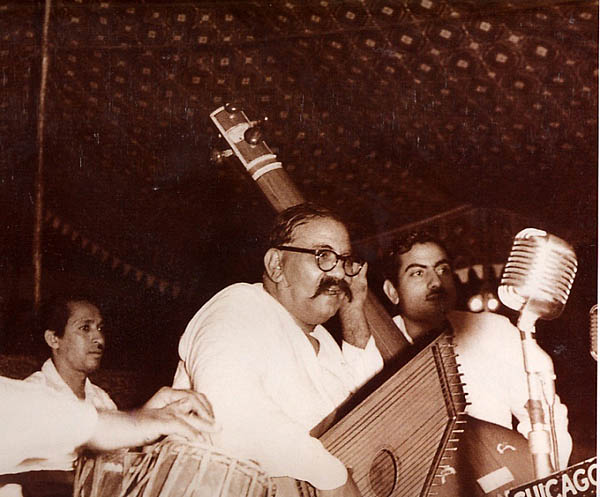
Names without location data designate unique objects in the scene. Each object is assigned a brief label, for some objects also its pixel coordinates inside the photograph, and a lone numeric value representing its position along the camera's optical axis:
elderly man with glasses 3.73
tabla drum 3.66
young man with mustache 3.91
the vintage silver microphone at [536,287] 3.94
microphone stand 3.85
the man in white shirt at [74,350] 3.85
